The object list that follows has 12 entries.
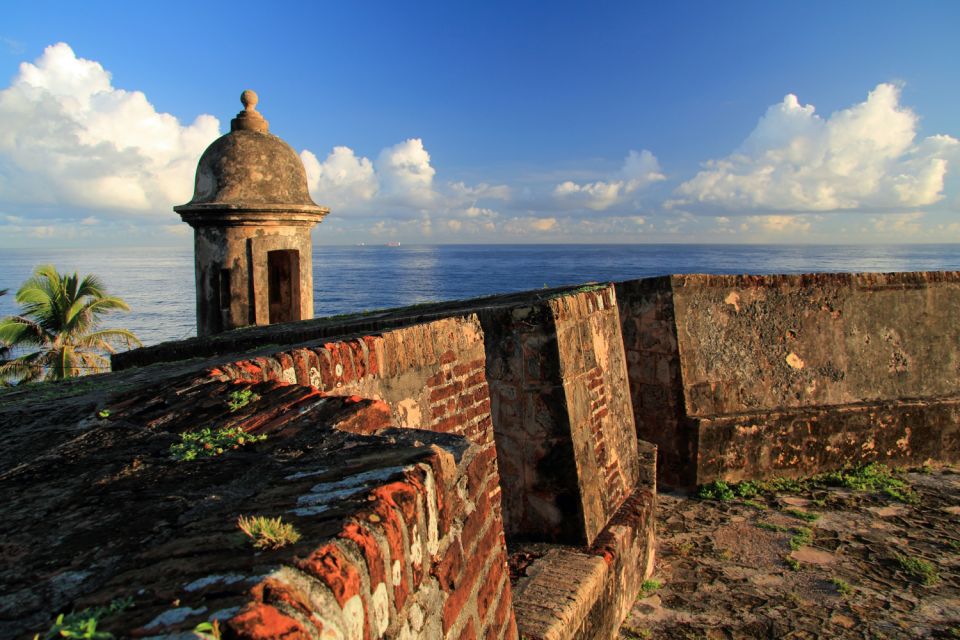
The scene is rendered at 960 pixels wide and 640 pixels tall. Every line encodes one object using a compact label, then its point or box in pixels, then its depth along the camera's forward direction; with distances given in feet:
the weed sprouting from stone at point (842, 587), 17.05
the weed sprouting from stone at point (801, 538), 19.79
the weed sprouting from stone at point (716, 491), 23.31
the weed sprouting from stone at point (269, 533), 4.56
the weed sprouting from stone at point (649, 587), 17.38
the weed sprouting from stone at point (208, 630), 3.55
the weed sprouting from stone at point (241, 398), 8.43
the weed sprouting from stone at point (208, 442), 7.00
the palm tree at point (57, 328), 61.31
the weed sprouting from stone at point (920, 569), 17.87
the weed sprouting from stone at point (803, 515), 21.66
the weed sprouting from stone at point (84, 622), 3.65
